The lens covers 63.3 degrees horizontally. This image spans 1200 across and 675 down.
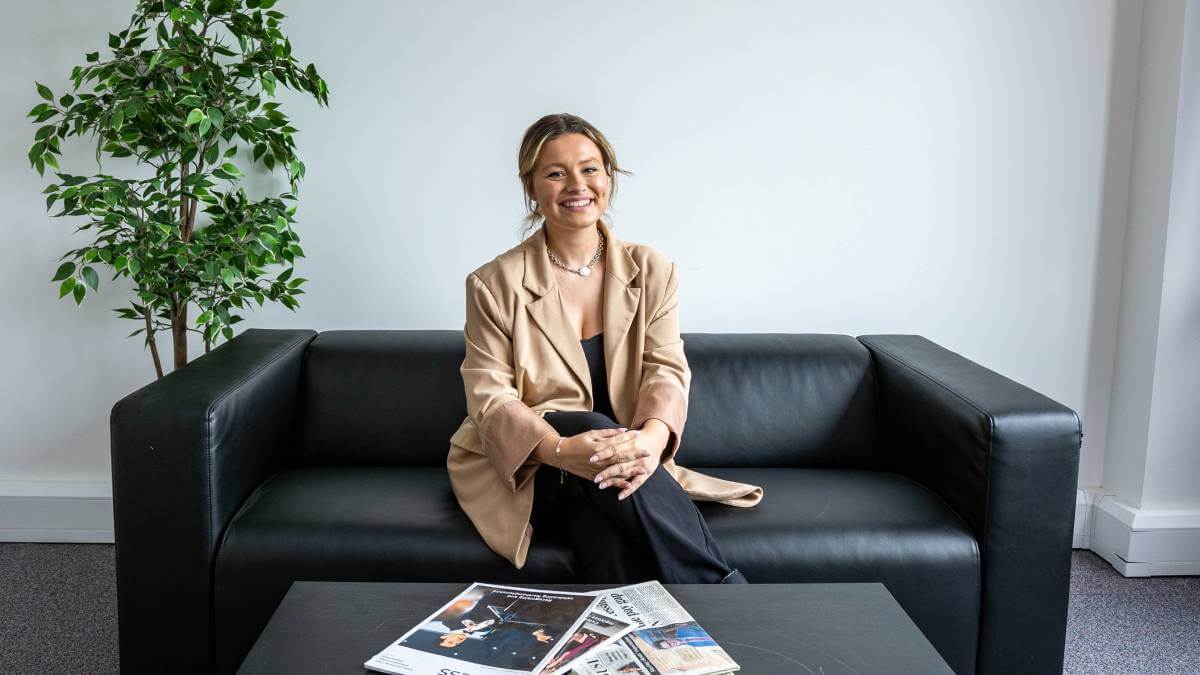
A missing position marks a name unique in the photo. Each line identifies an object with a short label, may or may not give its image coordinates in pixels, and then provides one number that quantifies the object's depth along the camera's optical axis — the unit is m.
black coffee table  1.32
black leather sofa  1.92
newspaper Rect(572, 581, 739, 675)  1.27
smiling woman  1.85
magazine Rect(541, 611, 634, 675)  1.27
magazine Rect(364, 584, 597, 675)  1.27
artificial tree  2.36
